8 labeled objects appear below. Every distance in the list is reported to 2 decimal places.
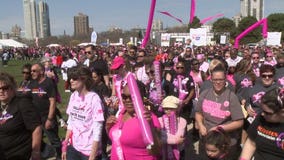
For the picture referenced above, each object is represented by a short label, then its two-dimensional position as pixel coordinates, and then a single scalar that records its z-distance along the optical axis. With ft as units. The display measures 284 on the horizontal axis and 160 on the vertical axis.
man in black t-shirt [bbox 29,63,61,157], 18.56
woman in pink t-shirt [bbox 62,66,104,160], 12.30
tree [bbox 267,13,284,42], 239.09
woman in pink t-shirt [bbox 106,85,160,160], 10.18
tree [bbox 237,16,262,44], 223.92
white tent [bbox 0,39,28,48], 191.01
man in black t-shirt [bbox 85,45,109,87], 26.13
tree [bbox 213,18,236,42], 258.37
